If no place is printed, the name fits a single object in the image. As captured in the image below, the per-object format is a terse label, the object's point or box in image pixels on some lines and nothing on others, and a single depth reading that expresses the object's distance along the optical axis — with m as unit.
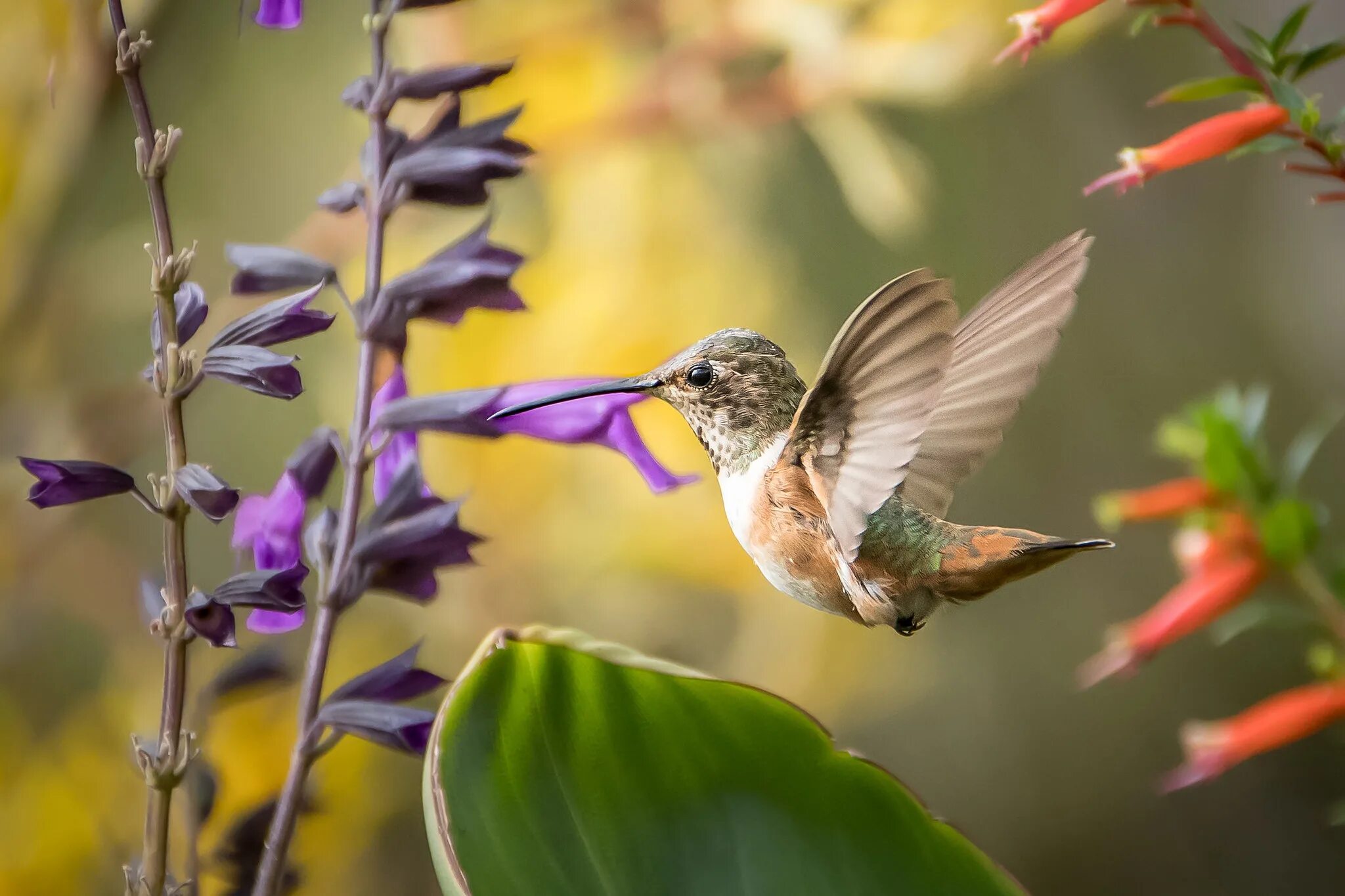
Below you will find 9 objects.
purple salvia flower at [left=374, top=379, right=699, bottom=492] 2.31
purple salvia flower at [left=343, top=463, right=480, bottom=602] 2.31
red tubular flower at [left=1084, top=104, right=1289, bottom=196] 2.30
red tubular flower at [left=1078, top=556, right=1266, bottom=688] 2.40
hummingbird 2.27
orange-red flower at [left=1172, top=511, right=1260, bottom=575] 2.40
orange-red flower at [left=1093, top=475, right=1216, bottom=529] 2.40
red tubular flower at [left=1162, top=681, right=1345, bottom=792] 2.39
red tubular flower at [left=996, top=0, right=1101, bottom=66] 2.30
